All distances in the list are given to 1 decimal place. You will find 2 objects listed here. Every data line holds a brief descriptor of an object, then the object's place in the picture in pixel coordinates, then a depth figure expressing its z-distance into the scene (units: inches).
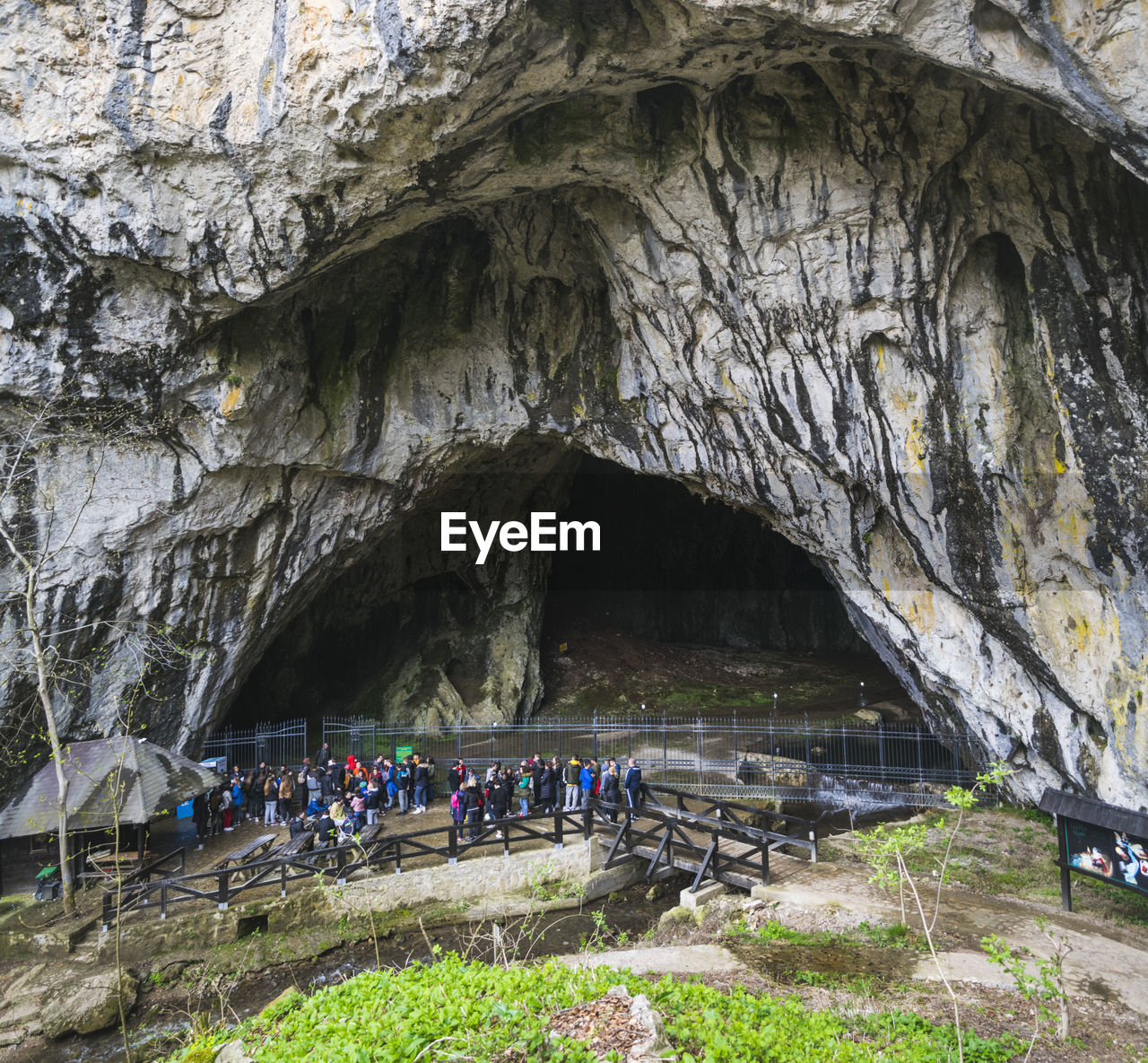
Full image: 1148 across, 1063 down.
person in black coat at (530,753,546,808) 511.2
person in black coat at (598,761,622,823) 503.5
